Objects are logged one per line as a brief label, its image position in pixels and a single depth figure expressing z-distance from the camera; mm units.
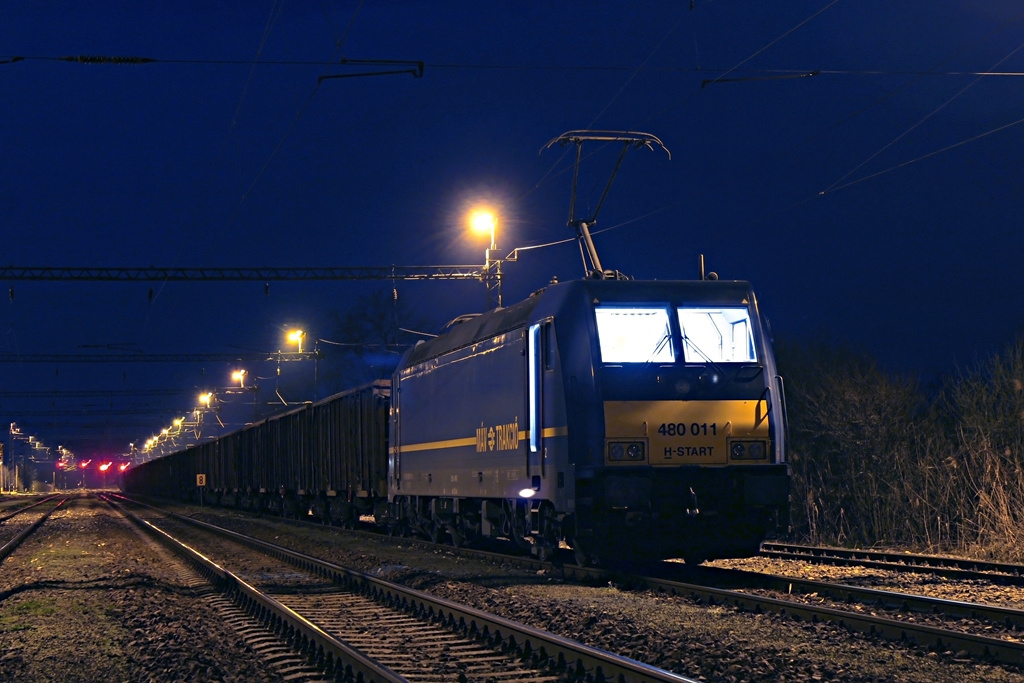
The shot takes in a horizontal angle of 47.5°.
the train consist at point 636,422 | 12961
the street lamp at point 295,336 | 48625
